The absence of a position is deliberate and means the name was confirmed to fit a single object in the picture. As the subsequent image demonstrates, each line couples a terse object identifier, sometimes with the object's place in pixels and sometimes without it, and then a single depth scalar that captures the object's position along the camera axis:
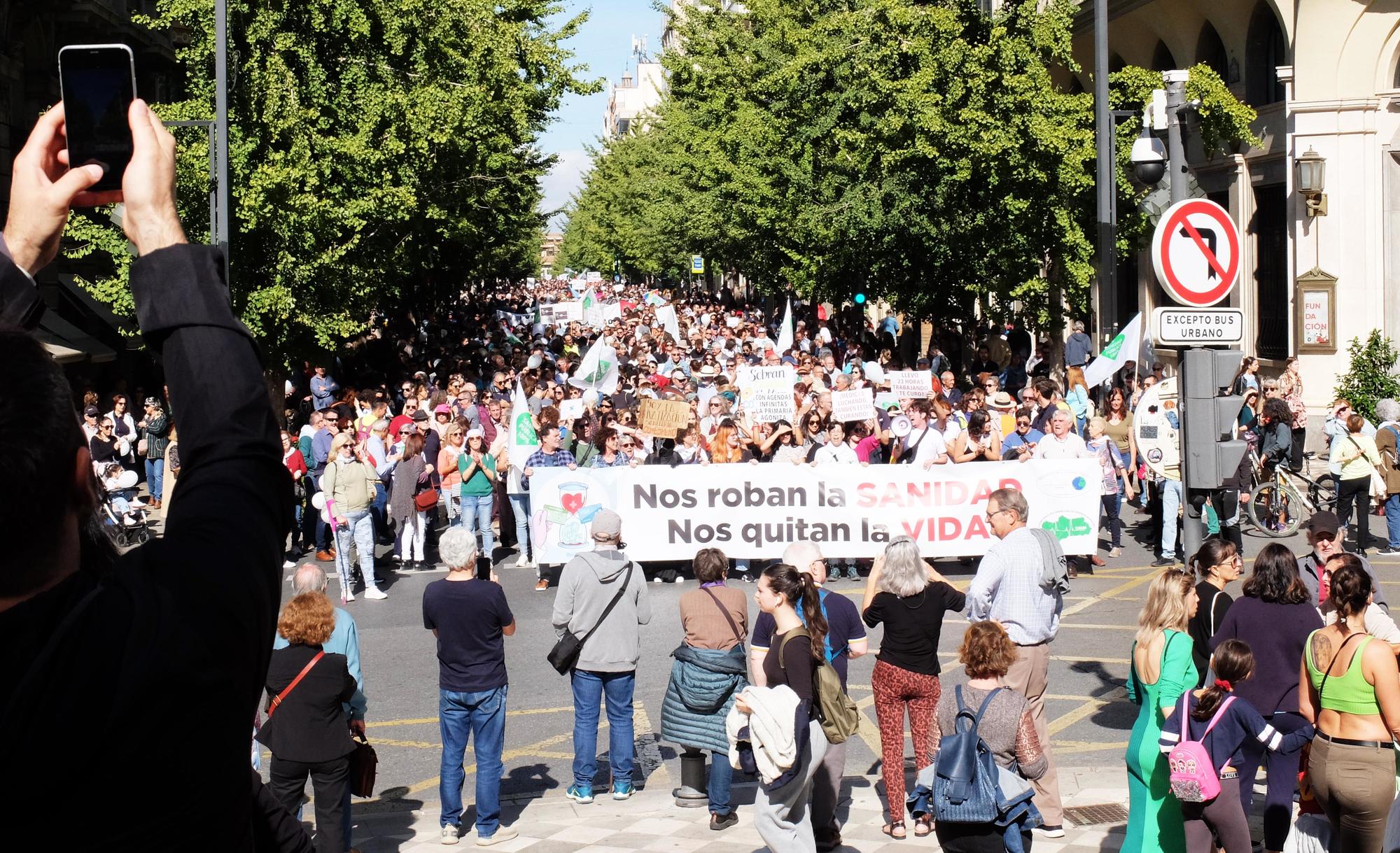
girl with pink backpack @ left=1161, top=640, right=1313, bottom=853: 7.20
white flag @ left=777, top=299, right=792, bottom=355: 34.41
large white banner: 17.20
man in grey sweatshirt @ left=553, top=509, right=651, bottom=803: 9.88
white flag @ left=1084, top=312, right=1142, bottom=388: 20.20
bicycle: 19.00
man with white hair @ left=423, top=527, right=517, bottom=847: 9.20
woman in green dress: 7.46
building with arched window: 25.06
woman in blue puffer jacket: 9.37
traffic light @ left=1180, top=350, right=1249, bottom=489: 9.35
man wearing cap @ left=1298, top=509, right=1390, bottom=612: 9.94
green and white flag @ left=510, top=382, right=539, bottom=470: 19.05
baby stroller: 19.30
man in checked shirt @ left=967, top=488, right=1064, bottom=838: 9.41
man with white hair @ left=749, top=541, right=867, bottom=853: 8.75
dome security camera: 15.64
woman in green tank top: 7.25
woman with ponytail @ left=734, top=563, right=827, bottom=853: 7.90
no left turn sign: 9.66
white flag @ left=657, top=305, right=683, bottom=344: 42.53
